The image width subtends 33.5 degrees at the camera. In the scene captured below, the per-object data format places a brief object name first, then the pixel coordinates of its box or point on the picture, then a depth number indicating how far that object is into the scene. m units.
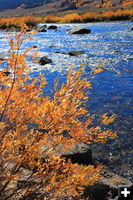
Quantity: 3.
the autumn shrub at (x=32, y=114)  3.13
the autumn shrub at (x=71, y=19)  53.66
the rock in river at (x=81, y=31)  33.31
